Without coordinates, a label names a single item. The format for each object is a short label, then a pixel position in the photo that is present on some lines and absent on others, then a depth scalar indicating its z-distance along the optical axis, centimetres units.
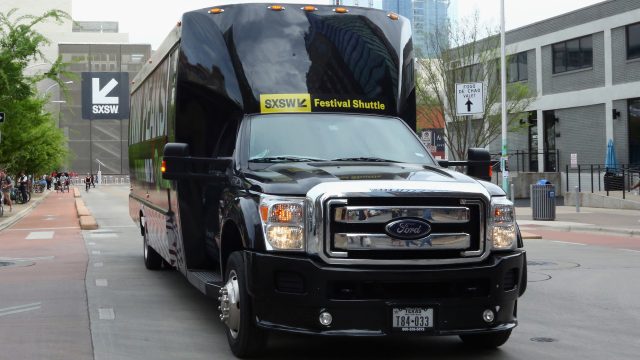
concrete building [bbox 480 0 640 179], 3866
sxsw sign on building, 8000
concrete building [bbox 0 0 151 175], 9950
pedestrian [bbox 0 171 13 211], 3378
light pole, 2946
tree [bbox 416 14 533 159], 3575
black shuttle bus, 620
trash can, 2562
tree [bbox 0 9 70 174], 2558
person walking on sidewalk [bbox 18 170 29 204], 4756
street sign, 2098
